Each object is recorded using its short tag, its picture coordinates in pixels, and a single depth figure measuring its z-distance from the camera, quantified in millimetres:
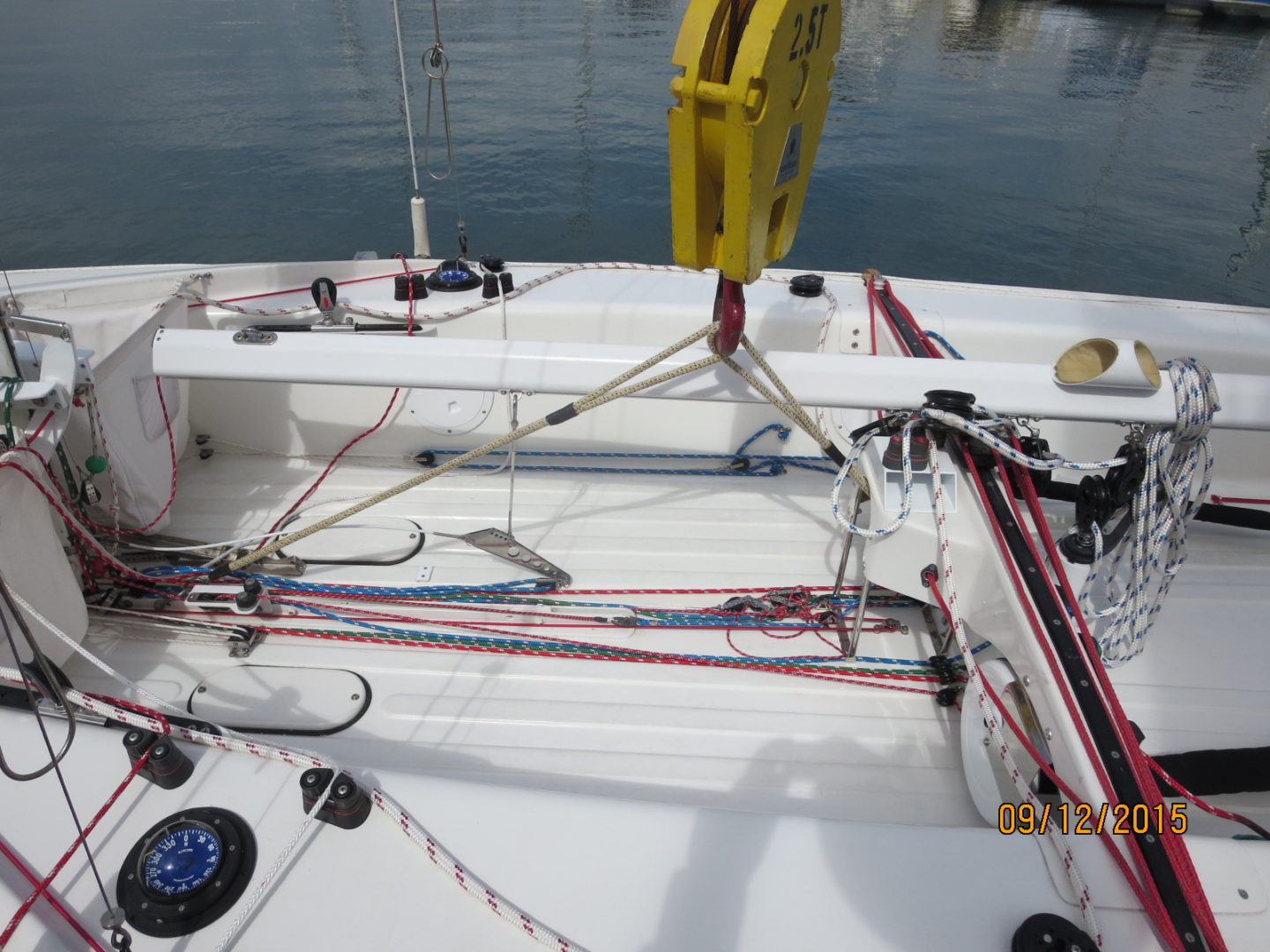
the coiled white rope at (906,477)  1875
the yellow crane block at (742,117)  1241
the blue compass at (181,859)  1157
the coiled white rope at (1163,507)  1903
